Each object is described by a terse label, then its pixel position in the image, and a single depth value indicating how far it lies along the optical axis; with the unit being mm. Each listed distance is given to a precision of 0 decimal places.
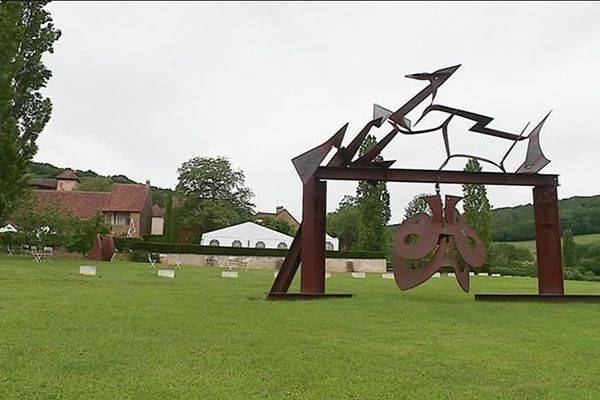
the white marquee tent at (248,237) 44469
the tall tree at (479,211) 44031
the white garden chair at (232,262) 37438
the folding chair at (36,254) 29675
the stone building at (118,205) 52422
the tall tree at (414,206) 68588
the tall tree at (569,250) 43344
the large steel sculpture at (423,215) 13938
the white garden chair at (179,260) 38131
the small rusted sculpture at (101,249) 34344
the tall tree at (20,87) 26750
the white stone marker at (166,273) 20681
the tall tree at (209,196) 56219
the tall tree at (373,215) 41625
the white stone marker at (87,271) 19750
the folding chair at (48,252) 34344
